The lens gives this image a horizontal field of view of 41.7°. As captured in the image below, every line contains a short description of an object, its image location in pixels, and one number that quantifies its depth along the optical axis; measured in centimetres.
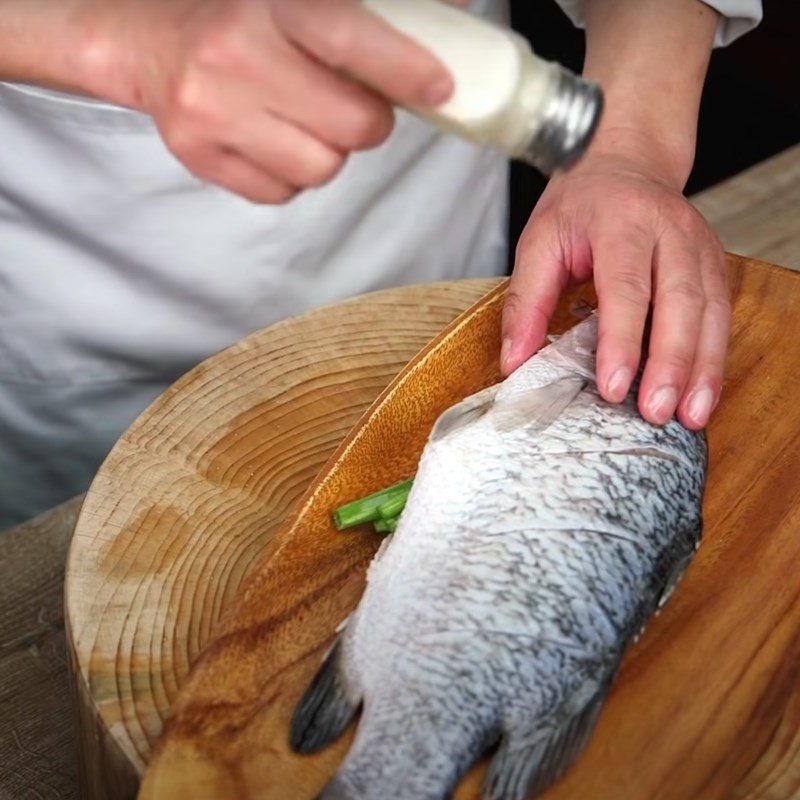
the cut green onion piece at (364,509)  104
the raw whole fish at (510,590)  82
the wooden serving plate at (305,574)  85
